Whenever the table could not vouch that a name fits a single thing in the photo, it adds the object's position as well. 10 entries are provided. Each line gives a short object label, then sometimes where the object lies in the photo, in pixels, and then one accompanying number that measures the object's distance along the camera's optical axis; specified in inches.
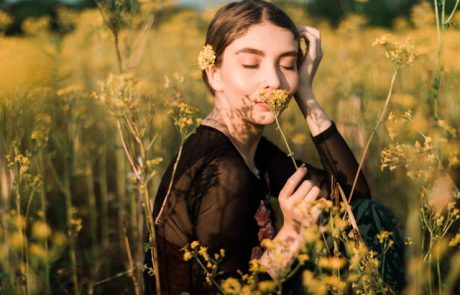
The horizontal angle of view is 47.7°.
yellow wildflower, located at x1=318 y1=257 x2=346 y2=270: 37.7
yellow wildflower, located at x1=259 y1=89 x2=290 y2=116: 51.2
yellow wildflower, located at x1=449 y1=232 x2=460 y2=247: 48.3
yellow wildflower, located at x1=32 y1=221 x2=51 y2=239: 41.4
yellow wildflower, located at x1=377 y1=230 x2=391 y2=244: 48.0
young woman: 59.0
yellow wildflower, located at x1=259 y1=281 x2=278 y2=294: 37.7
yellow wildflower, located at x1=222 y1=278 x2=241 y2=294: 39.1
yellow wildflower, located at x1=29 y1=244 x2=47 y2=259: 41.1
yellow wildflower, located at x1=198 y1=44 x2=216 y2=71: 57.5
